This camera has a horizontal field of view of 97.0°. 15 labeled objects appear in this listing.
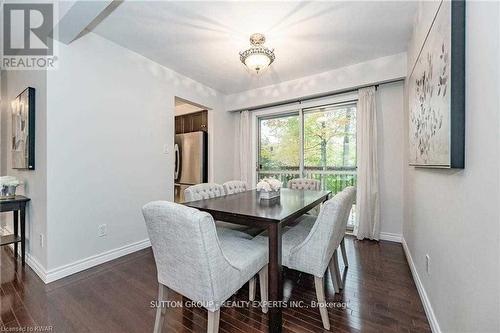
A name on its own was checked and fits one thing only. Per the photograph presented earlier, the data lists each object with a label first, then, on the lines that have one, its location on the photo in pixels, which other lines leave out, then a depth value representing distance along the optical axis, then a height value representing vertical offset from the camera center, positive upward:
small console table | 2.35 -0.57
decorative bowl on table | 2.17 -0.24
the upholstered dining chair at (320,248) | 1.47 -0.59
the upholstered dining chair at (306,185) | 3.18 -0.30
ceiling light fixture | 2.21 +1.10
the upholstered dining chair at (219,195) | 1.83 -0.34
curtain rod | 3.20 +1.15
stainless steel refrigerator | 4.23 +0.06
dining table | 1.43 -0.35
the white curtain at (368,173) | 3.21 -0.12
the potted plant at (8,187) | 2.44 -0.26
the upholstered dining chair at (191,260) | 1.09 -0.51
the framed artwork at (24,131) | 2.26 +0.36
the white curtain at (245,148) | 4.52 +0.34
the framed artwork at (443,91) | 1.09 +0.44
